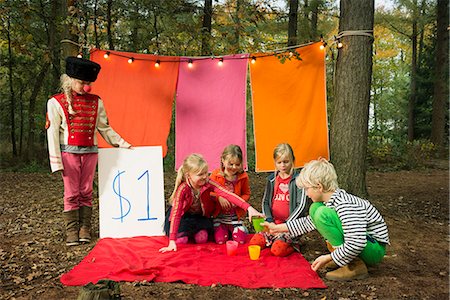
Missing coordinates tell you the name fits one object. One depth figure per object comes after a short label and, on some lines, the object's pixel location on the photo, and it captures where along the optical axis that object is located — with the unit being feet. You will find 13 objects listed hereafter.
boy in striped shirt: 8.48
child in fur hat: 11.63
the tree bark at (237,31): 16.72
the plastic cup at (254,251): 10.30
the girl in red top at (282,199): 11.11
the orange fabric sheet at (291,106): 14.40
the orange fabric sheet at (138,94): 14.96
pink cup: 10.57
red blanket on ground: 8.81
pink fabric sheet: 14.87
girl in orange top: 12.04
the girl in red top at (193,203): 11.01
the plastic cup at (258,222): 11.03
